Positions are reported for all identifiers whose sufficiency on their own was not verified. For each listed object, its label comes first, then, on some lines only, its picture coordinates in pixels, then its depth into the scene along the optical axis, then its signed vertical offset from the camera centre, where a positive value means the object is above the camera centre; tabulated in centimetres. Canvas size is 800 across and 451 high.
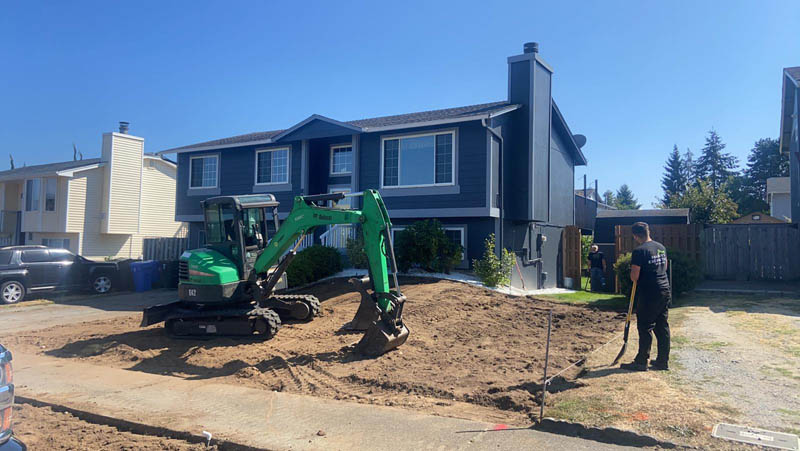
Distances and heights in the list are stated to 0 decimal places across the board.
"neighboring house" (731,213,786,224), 3158 +242
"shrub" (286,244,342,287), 1599 -53
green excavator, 907 -42
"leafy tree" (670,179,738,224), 3161 +309
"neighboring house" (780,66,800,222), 2003 +586
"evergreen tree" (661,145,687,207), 7469 +1133
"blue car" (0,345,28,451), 328 -103
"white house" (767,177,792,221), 3456 +415
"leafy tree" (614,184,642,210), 8545 +1028
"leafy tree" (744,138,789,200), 5872 +1042
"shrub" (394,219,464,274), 1567 +3
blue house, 1680 +301
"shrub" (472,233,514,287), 1535 -47
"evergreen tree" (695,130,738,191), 6950 +1251
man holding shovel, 695 -57
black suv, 1719 -102
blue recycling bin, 1986 -116
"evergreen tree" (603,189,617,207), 8566 +925
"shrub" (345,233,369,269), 1709 -14
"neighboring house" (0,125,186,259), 2691 +215
